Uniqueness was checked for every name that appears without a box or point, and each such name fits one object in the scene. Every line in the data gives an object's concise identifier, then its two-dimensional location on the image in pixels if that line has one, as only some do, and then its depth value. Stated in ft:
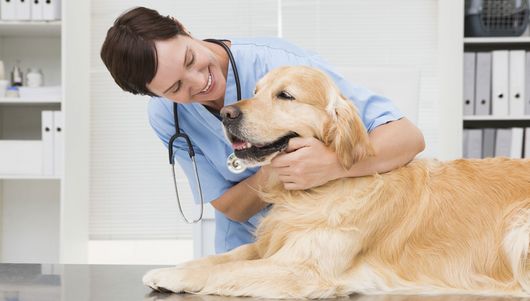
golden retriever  3.76
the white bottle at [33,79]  12.42
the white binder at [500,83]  11.76
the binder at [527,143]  11.82
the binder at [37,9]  11.94
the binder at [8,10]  11.93
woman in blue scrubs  4.04
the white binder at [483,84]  11.85
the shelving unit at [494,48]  11.87
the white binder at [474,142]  11.93
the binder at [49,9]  11.94
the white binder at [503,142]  11.82
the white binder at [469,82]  11.92
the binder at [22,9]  11.93
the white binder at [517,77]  11.75
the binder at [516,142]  11.83
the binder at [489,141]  11.93
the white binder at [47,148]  11.82
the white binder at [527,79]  11.81
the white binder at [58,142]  11.87
